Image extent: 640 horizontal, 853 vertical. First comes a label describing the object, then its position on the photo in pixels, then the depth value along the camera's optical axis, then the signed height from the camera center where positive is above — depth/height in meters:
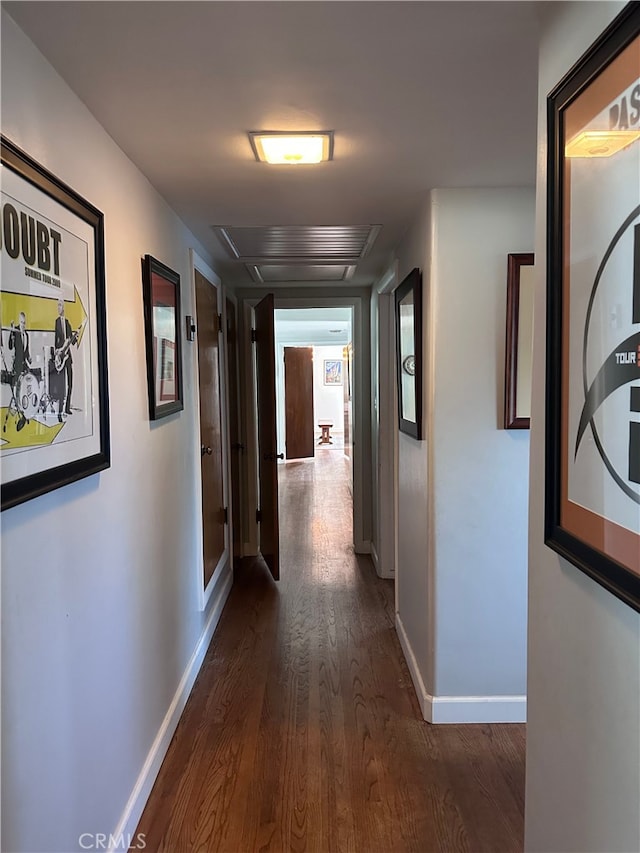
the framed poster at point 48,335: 1.07 +0.12
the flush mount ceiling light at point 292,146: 1.66 +0.72
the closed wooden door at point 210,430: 3.04 -0.24
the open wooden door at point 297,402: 9.44 -0.27
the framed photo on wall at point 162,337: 2.01 +0.19
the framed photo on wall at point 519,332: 2.18 +0.20
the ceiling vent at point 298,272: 3.56 +0.75
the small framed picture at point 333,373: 11.85 +0.26
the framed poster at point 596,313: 0.83 +0.11
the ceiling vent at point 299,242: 2.69 +0.73
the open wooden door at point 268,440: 3.76 -0.36
